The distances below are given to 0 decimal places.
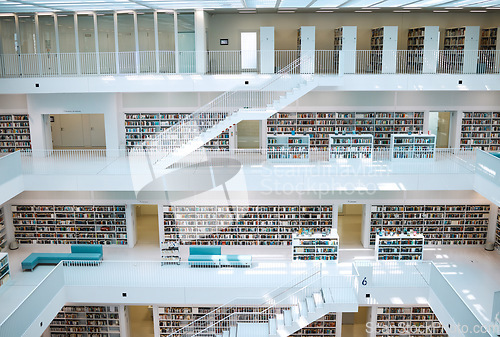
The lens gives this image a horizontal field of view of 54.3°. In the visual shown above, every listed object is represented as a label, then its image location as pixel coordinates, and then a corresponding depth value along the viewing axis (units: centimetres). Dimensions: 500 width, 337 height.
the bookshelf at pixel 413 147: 1321
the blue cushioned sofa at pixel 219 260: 1206
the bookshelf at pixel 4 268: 1118
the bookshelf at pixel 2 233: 1387
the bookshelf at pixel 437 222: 1382
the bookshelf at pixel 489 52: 1388
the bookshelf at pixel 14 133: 1454
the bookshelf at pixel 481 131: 1451
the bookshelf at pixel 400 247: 1261
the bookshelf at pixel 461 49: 1356
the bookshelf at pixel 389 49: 1366
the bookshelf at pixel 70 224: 1405
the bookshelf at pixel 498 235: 1362
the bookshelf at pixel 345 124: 1455
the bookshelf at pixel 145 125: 1461
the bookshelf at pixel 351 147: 1330
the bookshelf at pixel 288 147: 1330
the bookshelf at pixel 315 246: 1265
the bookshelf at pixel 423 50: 1341
